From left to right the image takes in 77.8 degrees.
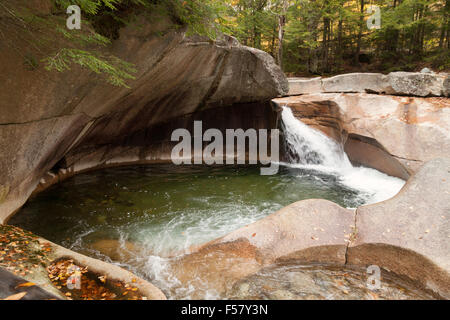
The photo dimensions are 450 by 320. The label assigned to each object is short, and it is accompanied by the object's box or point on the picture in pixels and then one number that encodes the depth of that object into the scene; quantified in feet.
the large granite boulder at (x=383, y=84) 32.73
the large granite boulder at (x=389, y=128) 28.17
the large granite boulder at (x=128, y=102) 16.80
